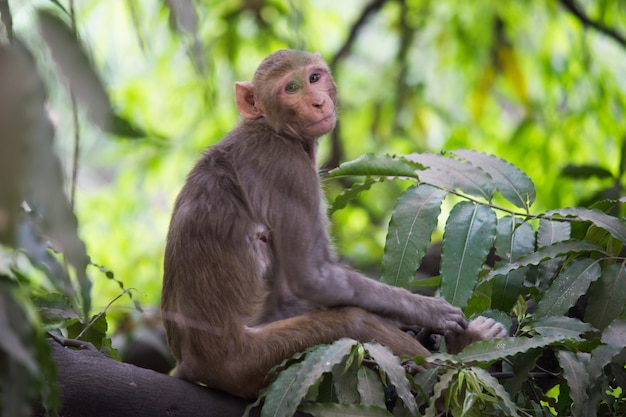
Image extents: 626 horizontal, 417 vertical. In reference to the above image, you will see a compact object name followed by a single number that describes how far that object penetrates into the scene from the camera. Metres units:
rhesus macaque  5.84
